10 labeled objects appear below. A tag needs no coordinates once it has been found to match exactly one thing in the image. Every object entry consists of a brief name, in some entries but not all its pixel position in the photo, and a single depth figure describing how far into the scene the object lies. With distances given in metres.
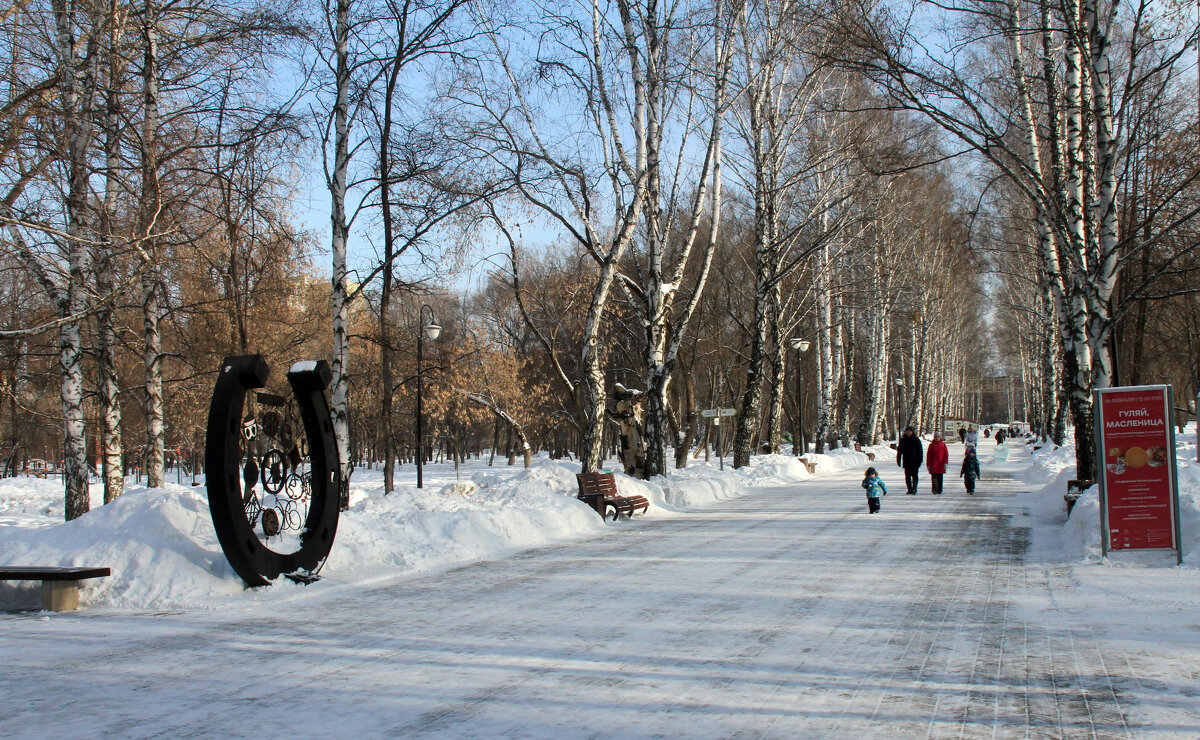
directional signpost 24.17
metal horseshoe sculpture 8.19
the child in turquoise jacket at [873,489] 15.71
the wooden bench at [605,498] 15.36
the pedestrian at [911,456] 20.72
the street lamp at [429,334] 22.02
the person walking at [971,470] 19.94
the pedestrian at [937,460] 20.55
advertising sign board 9.19
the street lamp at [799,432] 40.28
